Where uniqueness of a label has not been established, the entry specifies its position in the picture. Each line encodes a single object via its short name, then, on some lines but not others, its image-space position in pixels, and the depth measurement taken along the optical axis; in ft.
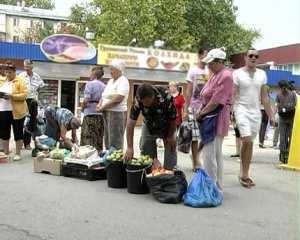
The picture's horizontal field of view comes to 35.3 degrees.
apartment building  206.22
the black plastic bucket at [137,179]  19.21
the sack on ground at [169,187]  18.07
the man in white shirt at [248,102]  21.02
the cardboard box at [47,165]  23.13
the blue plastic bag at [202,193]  17.74
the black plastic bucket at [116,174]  20.16
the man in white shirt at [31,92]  31.08
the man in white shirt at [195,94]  23.30
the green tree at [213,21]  124.97
